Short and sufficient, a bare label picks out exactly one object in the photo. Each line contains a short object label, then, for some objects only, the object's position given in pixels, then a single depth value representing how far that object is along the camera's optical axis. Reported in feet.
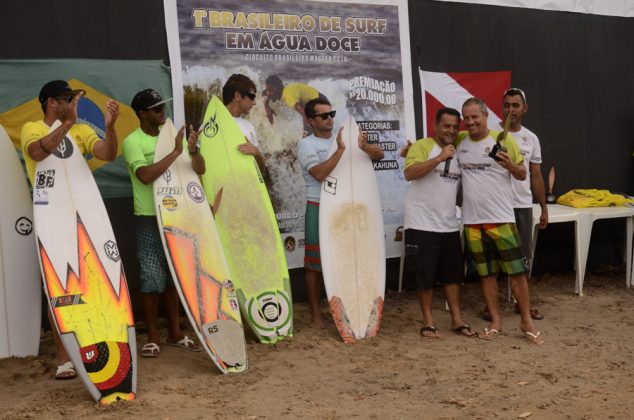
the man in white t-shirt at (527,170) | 16.26
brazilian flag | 14.35
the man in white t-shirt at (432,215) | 14.62
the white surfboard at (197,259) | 12.80
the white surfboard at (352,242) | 14.88
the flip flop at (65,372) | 12.32
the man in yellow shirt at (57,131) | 12.28
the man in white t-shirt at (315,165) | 15.16
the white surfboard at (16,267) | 13.28
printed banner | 16.08
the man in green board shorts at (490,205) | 14.46
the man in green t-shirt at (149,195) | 13.37
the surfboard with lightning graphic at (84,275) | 11.40
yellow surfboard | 14.39
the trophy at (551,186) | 20.52
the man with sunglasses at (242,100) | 14.90
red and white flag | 19.16
